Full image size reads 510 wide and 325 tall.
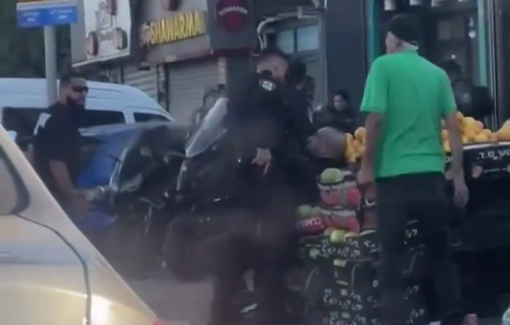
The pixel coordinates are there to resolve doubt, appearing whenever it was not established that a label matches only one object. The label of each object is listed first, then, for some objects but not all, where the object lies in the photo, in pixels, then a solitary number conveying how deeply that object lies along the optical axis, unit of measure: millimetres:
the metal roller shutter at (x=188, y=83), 24944
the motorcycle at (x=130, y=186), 13102
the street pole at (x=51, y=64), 13758
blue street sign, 13375
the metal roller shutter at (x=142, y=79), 28384
